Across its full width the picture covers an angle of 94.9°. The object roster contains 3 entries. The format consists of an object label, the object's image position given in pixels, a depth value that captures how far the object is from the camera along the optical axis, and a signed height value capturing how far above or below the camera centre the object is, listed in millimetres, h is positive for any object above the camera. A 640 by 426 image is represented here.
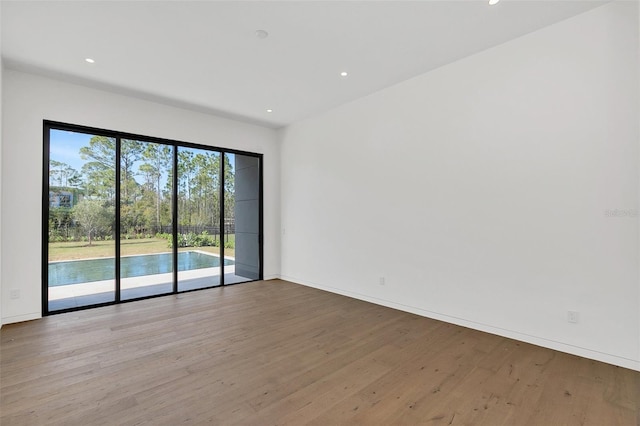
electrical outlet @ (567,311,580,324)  2768 -971
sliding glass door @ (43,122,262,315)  4051 +14
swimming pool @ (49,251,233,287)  4062 -762
